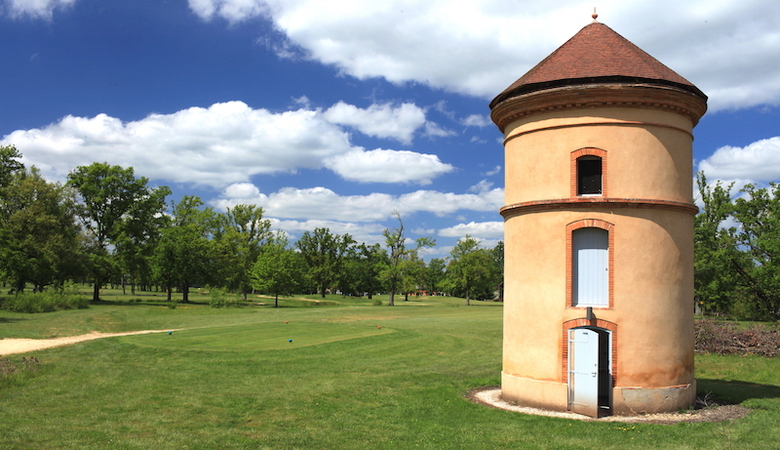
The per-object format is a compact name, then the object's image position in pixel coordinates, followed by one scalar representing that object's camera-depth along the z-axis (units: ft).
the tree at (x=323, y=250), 336.49
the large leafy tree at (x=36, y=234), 159.84
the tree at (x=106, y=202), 196.34
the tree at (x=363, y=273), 348.59
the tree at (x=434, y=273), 456.77
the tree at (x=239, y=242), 244.83
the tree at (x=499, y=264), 364.58
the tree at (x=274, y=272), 210.94
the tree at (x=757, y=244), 144.00
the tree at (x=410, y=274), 245.86
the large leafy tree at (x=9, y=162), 191.93
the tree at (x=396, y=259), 246.27
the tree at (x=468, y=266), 255.70
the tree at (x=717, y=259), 155.02
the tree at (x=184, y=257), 213.66
